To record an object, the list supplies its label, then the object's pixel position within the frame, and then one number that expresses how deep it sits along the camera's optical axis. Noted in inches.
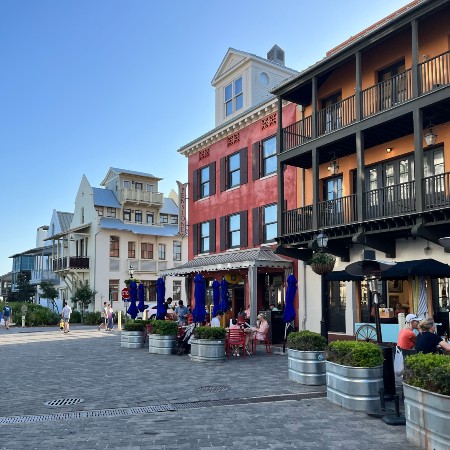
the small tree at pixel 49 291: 1843.0
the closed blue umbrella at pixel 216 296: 702.6
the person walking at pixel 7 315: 1385.3
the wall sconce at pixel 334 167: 746.8
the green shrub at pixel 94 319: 1553.9
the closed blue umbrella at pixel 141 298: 861.8
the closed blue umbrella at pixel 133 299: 839.1
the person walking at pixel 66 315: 1111.2
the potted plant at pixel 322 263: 548.7
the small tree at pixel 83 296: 1590.8
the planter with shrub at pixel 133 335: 738.8
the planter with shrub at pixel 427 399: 226.8
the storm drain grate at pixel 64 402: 355.7
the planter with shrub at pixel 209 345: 570.3
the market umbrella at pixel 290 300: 602.4
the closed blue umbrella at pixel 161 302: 756.6
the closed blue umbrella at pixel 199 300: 630.5
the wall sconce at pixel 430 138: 596.1
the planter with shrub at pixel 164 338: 657.6
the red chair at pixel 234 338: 613.3
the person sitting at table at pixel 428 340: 320.5
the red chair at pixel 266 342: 647.5
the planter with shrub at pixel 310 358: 407.2
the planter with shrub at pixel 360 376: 319.6
